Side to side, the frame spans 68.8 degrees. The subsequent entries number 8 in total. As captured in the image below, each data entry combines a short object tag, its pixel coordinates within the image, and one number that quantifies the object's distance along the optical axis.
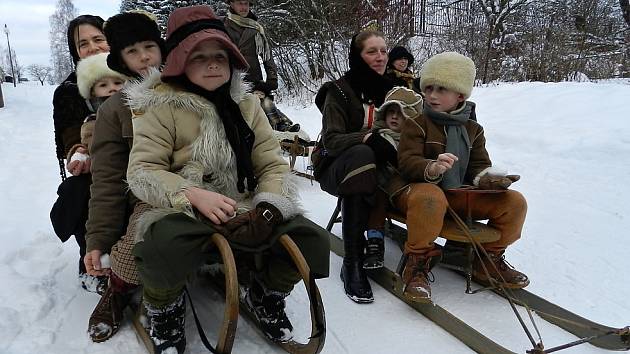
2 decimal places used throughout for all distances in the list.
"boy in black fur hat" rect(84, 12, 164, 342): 1.92
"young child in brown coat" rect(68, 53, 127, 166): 2.35
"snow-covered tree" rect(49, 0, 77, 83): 48.38
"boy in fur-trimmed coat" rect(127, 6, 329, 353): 1.70
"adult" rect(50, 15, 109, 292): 2.26
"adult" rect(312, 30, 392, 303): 2.53
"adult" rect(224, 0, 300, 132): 5.06
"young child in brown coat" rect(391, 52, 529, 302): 2.31
